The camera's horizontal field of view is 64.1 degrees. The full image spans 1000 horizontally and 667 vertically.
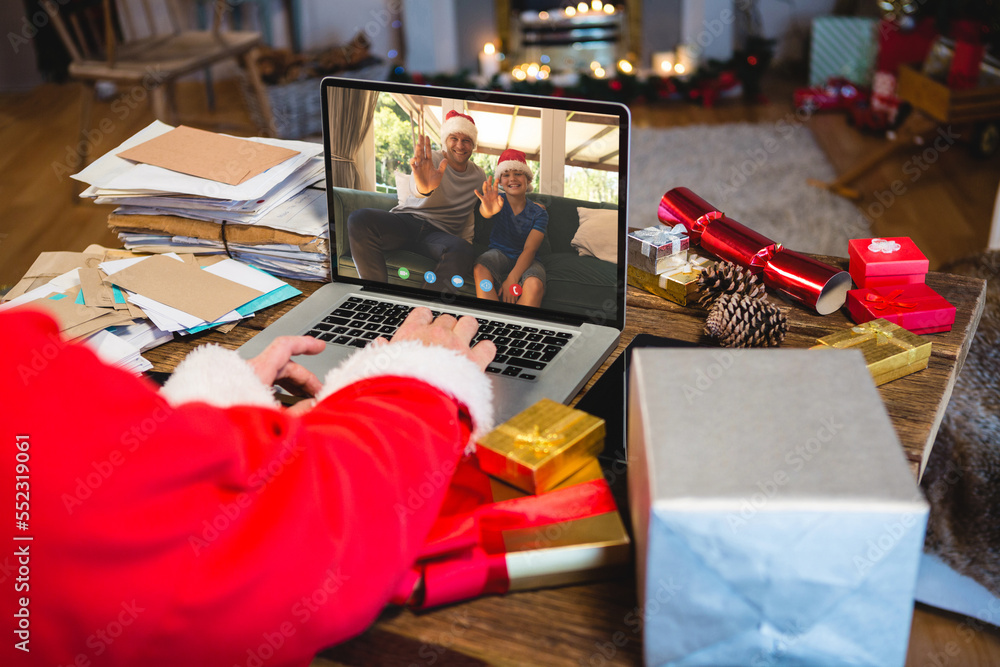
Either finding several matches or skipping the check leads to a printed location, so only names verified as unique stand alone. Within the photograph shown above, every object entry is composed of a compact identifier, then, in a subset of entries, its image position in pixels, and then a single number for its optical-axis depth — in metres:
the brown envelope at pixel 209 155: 1.14
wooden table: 0.59
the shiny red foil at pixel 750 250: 0.99
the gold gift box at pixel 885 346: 0.84
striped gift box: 3.83
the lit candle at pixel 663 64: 4.14
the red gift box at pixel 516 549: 0.62
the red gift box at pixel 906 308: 0.93
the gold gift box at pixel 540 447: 0.69
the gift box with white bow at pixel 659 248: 1.04
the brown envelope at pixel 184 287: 1.01
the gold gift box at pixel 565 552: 0.63
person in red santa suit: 0.48
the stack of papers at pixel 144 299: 0.96
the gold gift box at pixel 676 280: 1.02
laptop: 0.89
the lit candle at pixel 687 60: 4.14
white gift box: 0.51
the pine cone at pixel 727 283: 0.99
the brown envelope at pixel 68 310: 0.96
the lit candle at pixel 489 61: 4.12
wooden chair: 2.86
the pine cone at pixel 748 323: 0.90
